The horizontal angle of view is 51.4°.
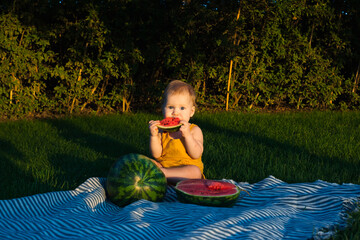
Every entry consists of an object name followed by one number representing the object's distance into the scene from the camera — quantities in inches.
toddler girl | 149.4
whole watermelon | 128.3
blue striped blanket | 98.1
